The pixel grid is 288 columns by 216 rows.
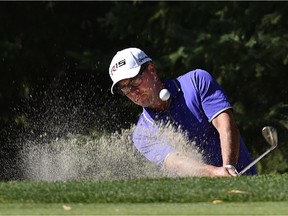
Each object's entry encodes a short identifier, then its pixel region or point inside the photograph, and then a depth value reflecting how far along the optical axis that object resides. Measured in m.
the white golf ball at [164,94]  16.06
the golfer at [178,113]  16.09
